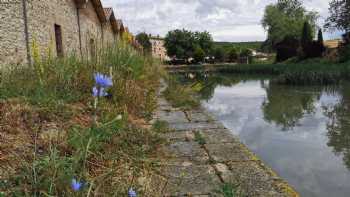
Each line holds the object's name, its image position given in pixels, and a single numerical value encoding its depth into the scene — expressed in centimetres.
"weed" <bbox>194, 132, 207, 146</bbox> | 281
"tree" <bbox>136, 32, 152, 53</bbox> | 2623
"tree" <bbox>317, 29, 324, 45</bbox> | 2844
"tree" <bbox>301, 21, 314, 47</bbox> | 2871
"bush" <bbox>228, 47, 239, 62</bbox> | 4962
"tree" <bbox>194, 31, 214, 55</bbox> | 4797
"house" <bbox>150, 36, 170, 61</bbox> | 5599
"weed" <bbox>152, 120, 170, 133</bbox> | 316
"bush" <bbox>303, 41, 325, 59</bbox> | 2802
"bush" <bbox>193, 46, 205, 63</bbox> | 4484
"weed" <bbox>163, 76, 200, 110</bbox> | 523
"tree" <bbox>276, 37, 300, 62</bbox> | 3384
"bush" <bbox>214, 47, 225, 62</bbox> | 5069
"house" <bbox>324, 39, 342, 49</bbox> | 3167
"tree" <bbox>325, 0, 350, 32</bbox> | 2158
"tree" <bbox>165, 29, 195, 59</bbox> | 4612
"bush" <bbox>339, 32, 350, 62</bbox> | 2105
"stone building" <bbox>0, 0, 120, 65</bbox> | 619
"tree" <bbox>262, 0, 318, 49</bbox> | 3503
